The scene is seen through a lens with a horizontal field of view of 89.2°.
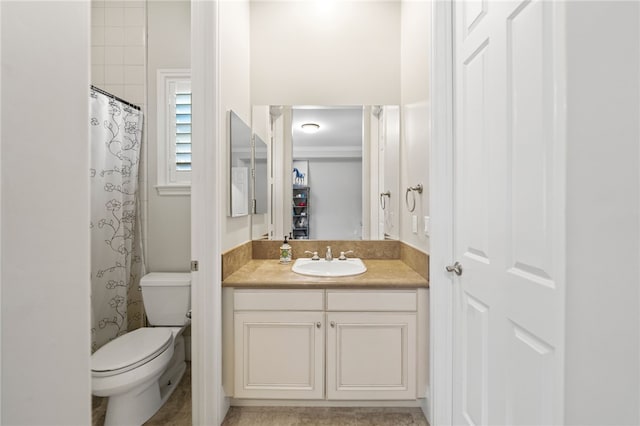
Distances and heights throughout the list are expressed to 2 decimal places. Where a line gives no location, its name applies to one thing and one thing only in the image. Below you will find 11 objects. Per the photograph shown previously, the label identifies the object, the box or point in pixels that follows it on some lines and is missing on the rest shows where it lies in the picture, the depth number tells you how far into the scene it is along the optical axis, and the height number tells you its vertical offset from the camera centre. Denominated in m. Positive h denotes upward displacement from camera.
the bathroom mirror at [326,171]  2.34 +0.26
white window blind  2.39 +0.55
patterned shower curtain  2.10 -0.02
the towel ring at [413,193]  1.84 +0.09
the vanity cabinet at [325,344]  1.75 -0.74
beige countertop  1.73 -0.40
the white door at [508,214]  0.87 -0.02
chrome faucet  2.19 -0.32
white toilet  1.60 -0.79
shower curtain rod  2.05 +0.73
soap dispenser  2.22 -0.32
